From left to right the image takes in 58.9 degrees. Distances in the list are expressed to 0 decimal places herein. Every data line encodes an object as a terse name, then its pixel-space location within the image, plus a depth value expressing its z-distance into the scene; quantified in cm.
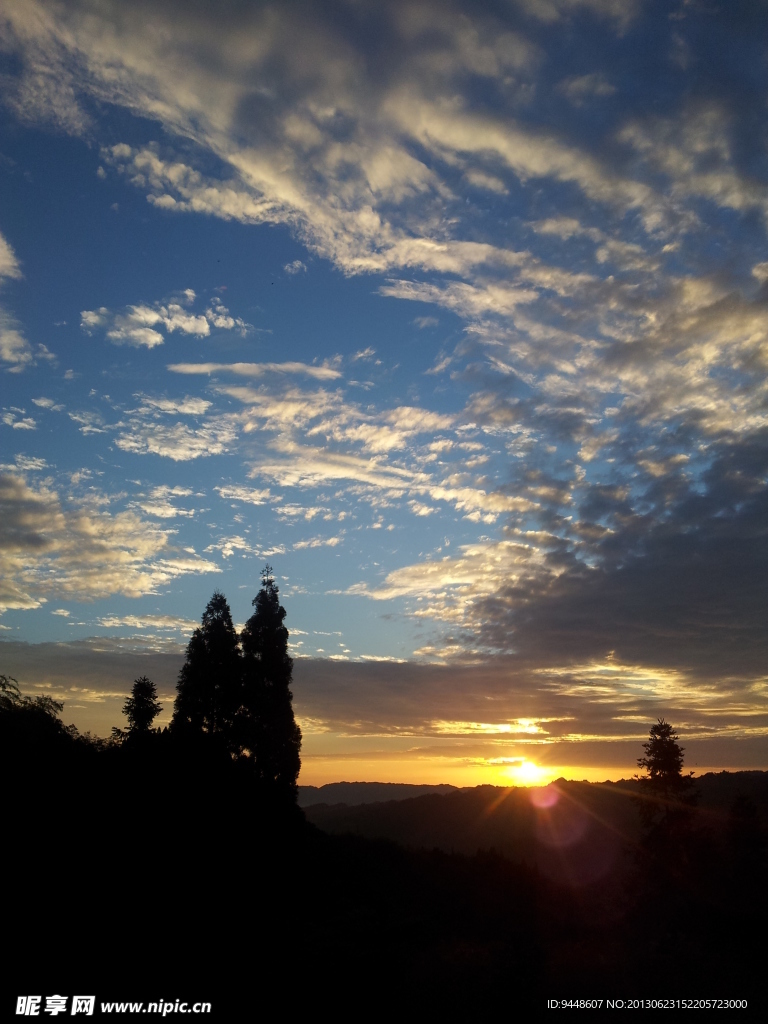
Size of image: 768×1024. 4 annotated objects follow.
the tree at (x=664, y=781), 4684
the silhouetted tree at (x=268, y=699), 3444
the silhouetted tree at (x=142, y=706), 3688
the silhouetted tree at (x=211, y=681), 3438
